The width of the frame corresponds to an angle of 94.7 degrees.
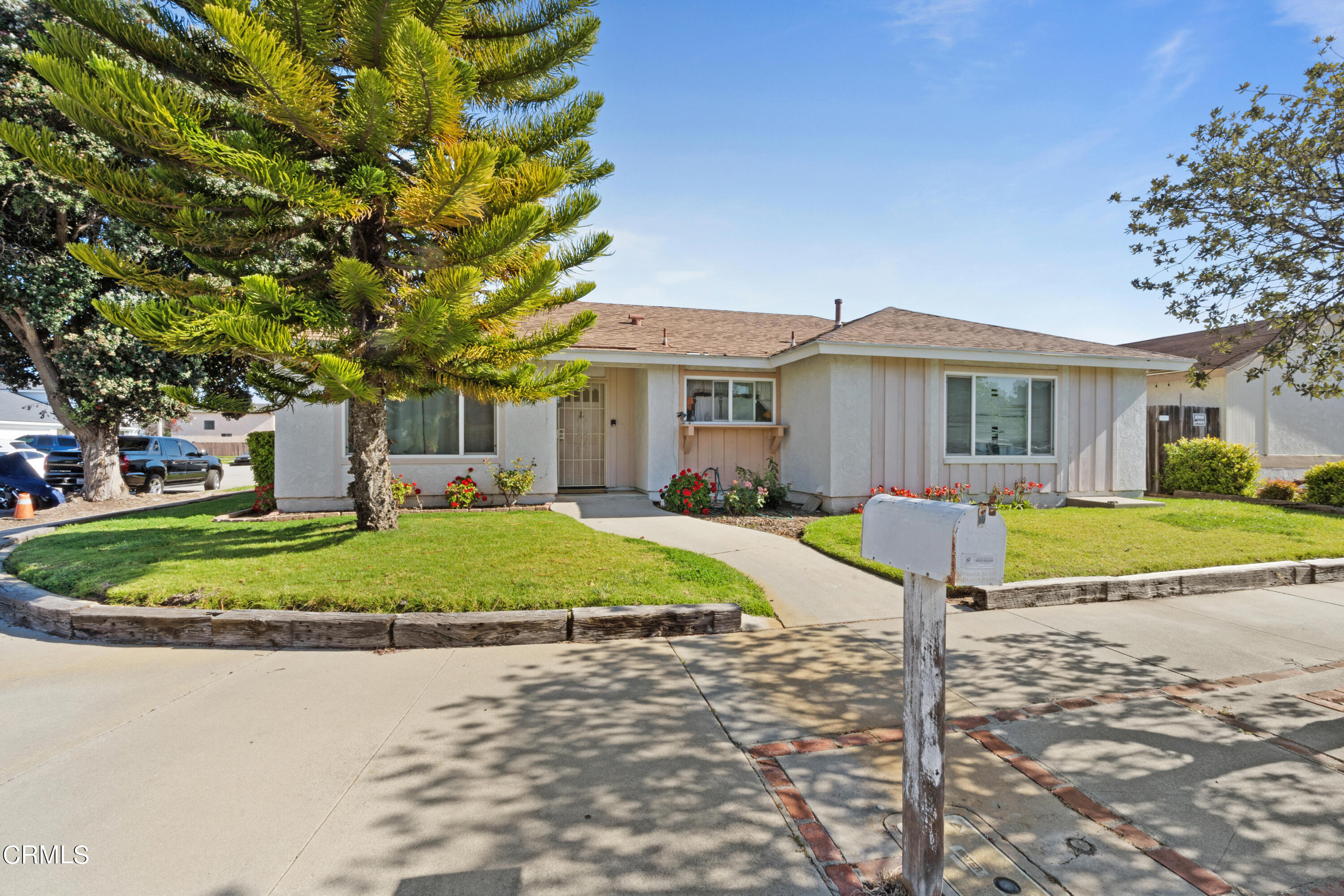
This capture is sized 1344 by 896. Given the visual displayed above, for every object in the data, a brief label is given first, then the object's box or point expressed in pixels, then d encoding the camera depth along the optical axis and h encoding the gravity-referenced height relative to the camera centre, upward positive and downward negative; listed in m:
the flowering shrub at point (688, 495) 10.14 -0.74
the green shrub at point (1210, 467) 11.91 -0.31
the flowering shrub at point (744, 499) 10.11 -0.80
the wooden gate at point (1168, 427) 13.75 +0.56
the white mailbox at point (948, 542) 1.73 -0.26
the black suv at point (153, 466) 13.36 -0.40
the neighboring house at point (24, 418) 28.58 +1.53
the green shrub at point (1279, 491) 11.12 -0.70
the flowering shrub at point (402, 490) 9.23 -0.61
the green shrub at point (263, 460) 9.75 -0.17
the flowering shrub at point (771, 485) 10.75 -0.62
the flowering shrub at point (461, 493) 9.66 -0.68
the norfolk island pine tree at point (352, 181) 4.88 +2.35
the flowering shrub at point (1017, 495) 10.74 -0.76
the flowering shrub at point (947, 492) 10.02 -0.67
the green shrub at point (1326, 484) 10.38 -0.55
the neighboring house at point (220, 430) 43.53 +1.53
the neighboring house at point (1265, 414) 15.52 +1.01
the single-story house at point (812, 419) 9.98 +0.55
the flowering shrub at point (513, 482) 9.76 -0.52
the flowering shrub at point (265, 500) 9.51 -0.79
